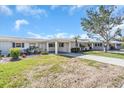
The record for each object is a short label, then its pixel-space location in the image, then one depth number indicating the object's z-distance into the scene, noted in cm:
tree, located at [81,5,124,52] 1098
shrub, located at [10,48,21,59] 756
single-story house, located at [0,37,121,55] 976
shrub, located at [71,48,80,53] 1155
